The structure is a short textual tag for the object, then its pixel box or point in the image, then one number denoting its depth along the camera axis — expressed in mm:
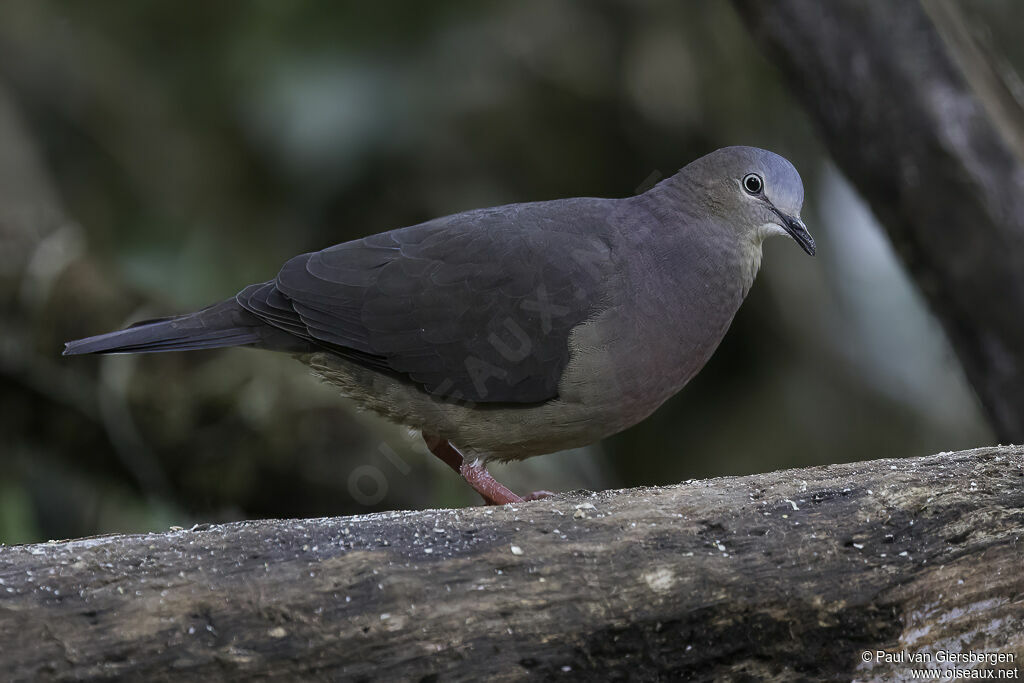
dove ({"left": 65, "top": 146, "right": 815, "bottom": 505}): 5906
